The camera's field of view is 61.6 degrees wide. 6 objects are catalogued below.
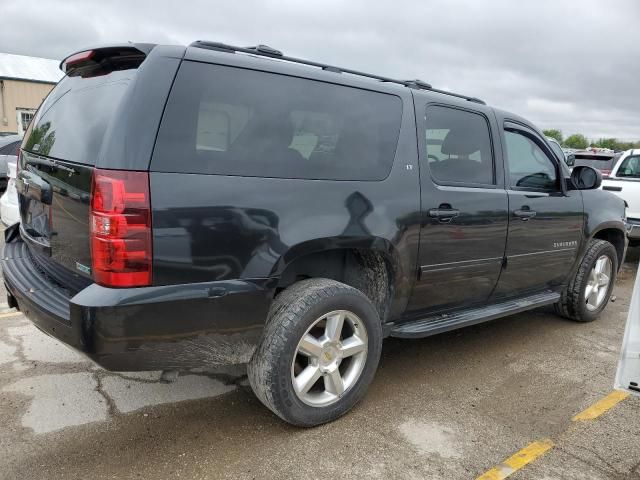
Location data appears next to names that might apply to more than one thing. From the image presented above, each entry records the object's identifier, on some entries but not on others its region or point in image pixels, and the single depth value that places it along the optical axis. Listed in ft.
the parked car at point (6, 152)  33.30
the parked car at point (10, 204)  15.97
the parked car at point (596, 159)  37.81
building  108.37
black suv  7.59
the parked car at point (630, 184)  26.37
